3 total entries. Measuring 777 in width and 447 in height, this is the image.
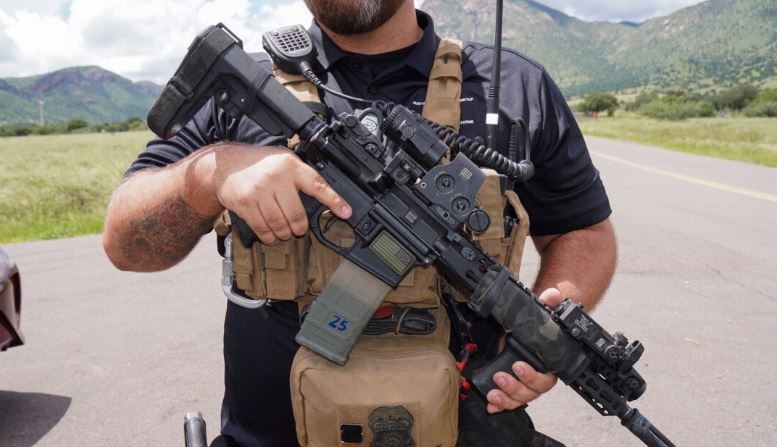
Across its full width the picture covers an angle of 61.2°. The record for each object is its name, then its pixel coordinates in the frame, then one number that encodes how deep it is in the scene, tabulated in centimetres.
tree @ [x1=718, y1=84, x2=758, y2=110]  6681
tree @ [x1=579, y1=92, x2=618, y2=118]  8229
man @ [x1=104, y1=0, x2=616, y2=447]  159
